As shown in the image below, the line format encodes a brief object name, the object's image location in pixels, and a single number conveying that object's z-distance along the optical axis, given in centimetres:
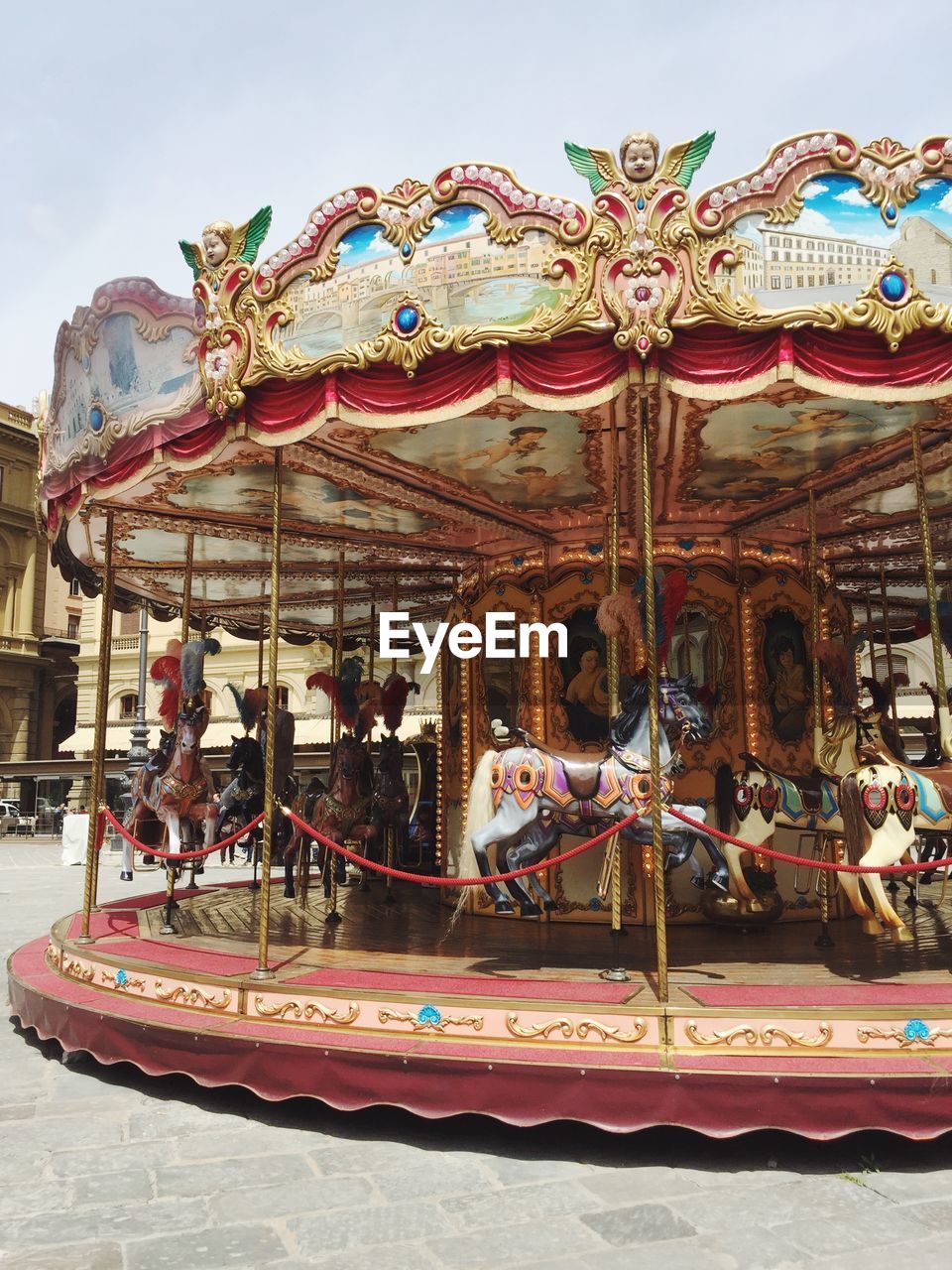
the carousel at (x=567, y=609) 513
